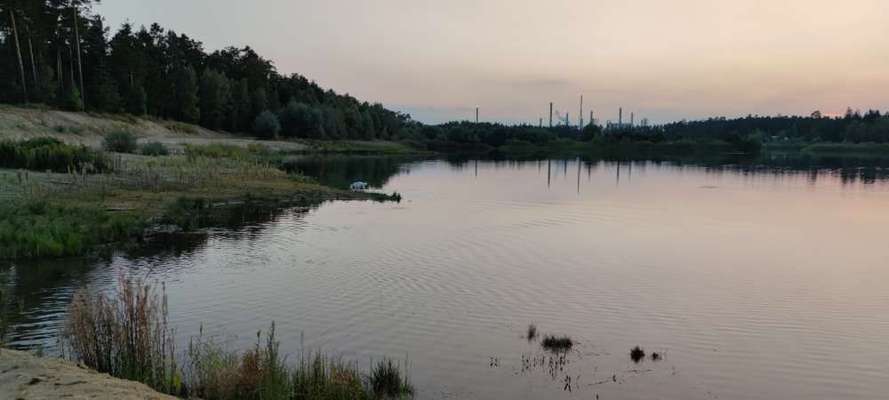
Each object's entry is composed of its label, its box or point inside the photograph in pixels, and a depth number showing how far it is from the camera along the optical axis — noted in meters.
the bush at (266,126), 110.44
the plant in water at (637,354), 12.39
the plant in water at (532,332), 13.63
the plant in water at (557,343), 12.87
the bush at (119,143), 52.12
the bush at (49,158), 35.19
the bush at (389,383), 10.14
